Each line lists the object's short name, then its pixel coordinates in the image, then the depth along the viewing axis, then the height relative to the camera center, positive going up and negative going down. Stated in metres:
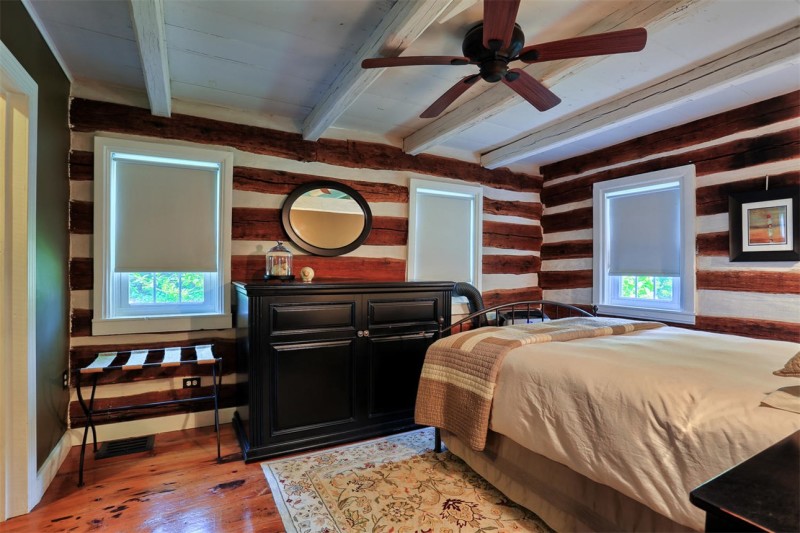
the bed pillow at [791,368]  1.39 -0.38
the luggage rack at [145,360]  2.27 -0.62
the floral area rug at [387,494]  1.83 -1.25
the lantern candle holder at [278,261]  2.94 +0.02
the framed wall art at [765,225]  2.69 +0.31
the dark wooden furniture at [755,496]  0.55 -0.36
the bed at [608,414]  1.22 -0.58
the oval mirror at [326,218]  3.22 +0.41
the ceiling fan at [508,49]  1.56 +0.98
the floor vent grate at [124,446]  2.50 -1.25
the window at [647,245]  3.26 +0.19
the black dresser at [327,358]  2.44 -0.66
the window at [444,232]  3.80 +0.35
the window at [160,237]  2.66 +0.19
